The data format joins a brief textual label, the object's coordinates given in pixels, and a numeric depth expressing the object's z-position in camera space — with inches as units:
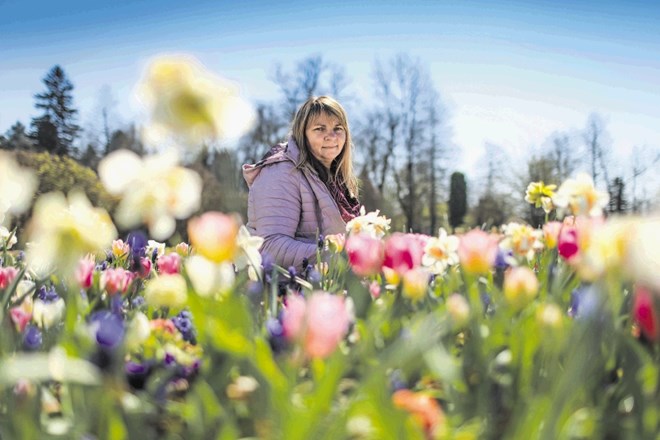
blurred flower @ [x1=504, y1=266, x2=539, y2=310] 39.4
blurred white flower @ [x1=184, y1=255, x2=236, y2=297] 34.2
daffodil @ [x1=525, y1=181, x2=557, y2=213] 76.8
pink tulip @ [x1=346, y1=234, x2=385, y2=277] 46.9
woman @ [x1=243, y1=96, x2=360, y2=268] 121.9
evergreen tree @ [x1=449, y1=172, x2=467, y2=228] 1219.2
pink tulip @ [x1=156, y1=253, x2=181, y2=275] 60.8
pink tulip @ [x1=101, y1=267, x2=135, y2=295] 52.4
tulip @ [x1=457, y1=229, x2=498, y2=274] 41.5
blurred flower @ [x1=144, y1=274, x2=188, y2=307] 41.3
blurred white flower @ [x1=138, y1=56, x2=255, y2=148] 28.6
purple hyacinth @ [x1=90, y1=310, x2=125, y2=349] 36.6
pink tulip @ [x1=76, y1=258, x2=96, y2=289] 50.8
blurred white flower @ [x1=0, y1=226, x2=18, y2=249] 92.2
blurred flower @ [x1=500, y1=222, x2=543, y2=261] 56.8
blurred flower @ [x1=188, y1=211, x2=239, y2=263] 32.3
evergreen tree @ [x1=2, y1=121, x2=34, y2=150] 983.9
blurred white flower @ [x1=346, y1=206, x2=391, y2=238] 75.0
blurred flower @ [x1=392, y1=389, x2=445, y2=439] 29.8
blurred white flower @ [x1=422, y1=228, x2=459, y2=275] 56.9
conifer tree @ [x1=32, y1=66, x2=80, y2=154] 1371.8
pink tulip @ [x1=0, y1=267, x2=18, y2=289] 56.4
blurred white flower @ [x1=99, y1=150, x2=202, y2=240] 32.4
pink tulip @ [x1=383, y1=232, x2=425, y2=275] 46.8
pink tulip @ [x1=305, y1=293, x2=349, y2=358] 29.8
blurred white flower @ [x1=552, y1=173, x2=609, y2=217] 49.8
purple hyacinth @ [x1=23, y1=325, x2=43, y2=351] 41.7
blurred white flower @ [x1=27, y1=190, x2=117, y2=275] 32.0
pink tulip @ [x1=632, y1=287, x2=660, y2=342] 33.7
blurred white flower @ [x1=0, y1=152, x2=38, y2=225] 32.4
